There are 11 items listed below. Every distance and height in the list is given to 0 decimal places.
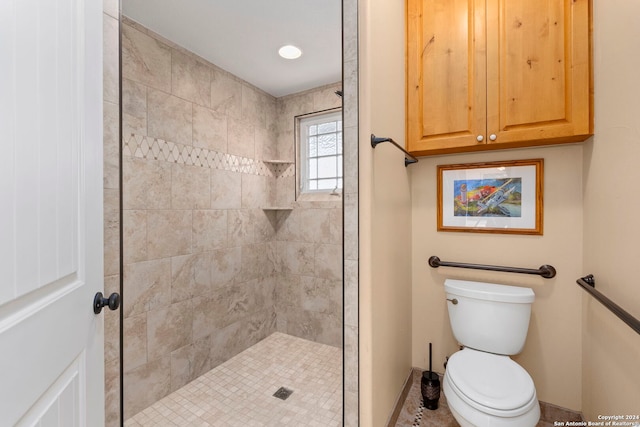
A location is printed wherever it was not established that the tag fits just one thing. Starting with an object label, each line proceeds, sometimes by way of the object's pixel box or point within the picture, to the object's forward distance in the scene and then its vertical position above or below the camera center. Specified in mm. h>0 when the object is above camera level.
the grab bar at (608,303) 902 -360
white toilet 1143 -778
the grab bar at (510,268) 1594 -347
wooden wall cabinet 1392 +763
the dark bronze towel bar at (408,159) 1258 +341
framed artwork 1650 +90
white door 476 -2
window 2791 +622
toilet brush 1676 -1105
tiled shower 1801 -125
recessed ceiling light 2102 +1253
